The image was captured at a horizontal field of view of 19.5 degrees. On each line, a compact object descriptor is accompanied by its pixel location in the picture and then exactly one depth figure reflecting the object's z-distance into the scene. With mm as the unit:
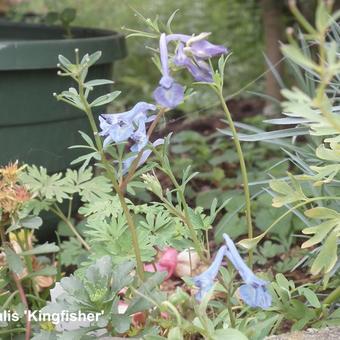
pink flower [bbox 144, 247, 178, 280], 476
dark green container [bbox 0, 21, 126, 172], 497
